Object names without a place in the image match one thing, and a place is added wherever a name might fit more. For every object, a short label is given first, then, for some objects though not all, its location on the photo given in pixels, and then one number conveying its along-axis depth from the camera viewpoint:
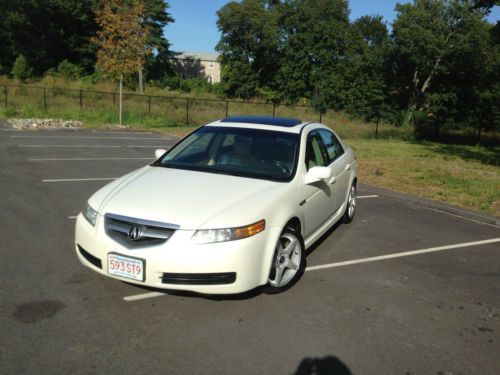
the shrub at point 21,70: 45.28
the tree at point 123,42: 21.80
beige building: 84.88
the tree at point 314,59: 54.38
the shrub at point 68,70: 50.04
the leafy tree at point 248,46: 57.09
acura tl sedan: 3.76
